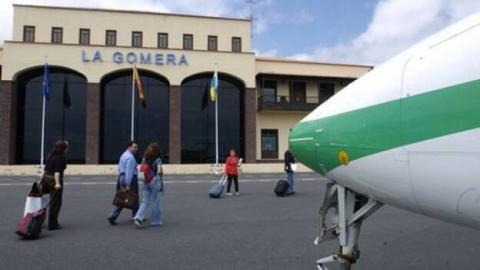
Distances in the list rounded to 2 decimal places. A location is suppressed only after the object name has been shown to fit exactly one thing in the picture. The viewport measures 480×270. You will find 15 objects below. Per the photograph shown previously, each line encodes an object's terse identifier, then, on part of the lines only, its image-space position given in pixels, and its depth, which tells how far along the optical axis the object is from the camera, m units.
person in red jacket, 15.61
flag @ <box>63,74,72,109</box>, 36.59
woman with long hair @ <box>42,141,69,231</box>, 8.60
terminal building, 35.88
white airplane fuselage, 1.94
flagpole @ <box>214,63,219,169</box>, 35.53
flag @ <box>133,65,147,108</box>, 33.50
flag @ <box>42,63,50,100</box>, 32.09
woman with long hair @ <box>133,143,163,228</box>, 9.05
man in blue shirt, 9.11
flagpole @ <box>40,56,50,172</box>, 33.16
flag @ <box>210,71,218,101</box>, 33.88
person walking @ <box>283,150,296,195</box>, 15.31
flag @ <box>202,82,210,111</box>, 38.19
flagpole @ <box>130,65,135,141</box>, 35.53
